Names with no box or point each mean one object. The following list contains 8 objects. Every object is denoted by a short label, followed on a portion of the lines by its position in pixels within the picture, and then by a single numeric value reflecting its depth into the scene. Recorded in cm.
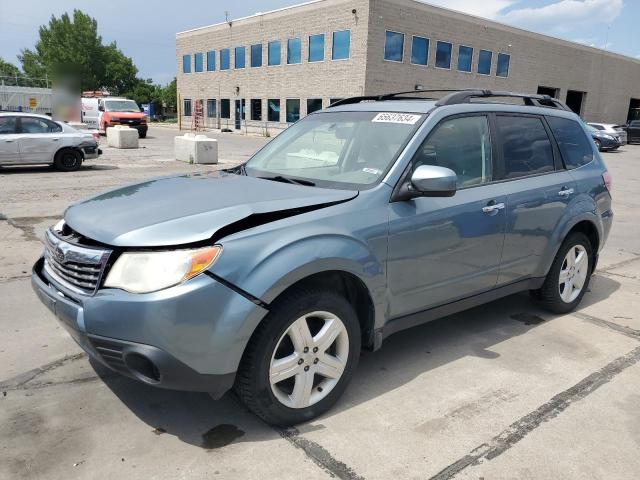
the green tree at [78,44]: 6562
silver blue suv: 254
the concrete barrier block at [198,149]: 1623
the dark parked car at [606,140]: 2869
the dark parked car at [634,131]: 3588
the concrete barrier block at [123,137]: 2105
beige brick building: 3266
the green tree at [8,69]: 9705
